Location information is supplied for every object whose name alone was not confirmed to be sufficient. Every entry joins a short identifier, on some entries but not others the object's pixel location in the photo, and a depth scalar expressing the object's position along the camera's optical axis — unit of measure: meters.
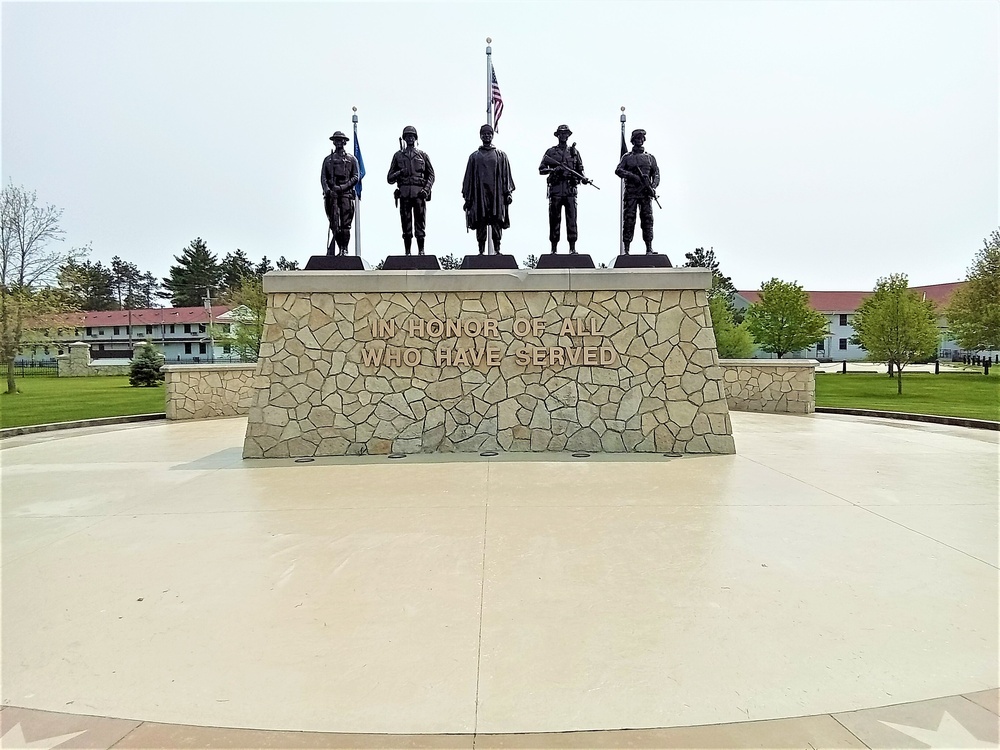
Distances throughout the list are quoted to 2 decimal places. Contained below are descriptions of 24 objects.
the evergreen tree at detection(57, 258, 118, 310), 26.28
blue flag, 13.43
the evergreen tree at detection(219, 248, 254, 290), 61.72
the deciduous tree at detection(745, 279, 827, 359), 30.92
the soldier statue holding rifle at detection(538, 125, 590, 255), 8.66
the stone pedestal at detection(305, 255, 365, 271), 8.62
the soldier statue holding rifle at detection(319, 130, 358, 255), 8.72
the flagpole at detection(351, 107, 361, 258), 10.87
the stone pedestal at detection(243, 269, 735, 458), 8.41
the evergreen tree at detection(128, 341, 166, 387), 26.52
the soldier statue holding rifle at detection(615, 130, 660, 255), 8.79
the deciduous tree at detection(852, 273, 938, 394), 21.34
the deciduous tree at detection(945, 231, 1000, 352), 30.48
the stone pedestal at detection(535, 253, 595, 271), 8.76
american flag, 11.89
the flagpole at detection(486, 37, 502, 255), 11.53
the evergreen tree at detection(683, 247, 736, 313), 53.50
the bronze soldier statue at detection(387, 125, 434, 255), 8.78
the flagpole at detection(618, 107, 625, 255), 9.27
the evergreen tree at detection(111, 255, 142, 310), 76.50
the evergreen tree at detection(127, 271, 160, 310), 77.80
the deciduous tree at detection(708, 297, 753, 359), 29.45
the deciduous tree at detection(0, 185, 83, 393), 23.56
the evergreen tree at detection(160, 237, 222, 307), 62.19
